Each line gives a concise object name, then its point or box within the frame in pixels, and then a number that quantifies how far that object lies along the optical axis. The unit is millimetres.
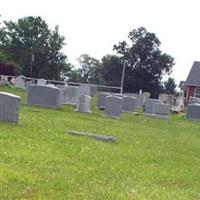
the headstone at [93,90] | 40406
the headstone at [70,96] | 26888
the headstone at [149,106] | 29570
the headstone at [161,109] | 28958
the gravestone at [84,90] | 27272
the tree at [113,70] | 83500
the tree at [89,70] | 109050
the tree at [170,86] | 86112
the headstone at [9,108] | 13484
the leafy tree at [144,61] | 79000
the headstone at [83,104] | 22984
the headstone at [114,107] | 21969
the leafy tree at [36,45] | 78688
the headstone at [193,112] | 30078
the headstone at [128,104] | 27969
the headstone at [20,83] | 46284
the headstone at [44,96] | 22156
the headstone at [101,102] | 28127
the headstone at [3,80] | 45569
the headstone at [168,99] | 41344
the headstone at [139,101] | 37281
